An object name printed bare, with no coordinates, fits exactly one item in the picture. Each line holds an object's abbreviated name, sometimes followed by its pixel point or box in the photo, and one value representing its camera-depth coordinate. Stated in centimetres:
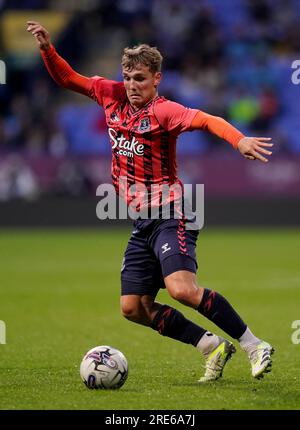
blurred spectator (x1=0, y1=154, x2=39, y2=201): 3875
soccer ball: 1217
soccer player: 1249
